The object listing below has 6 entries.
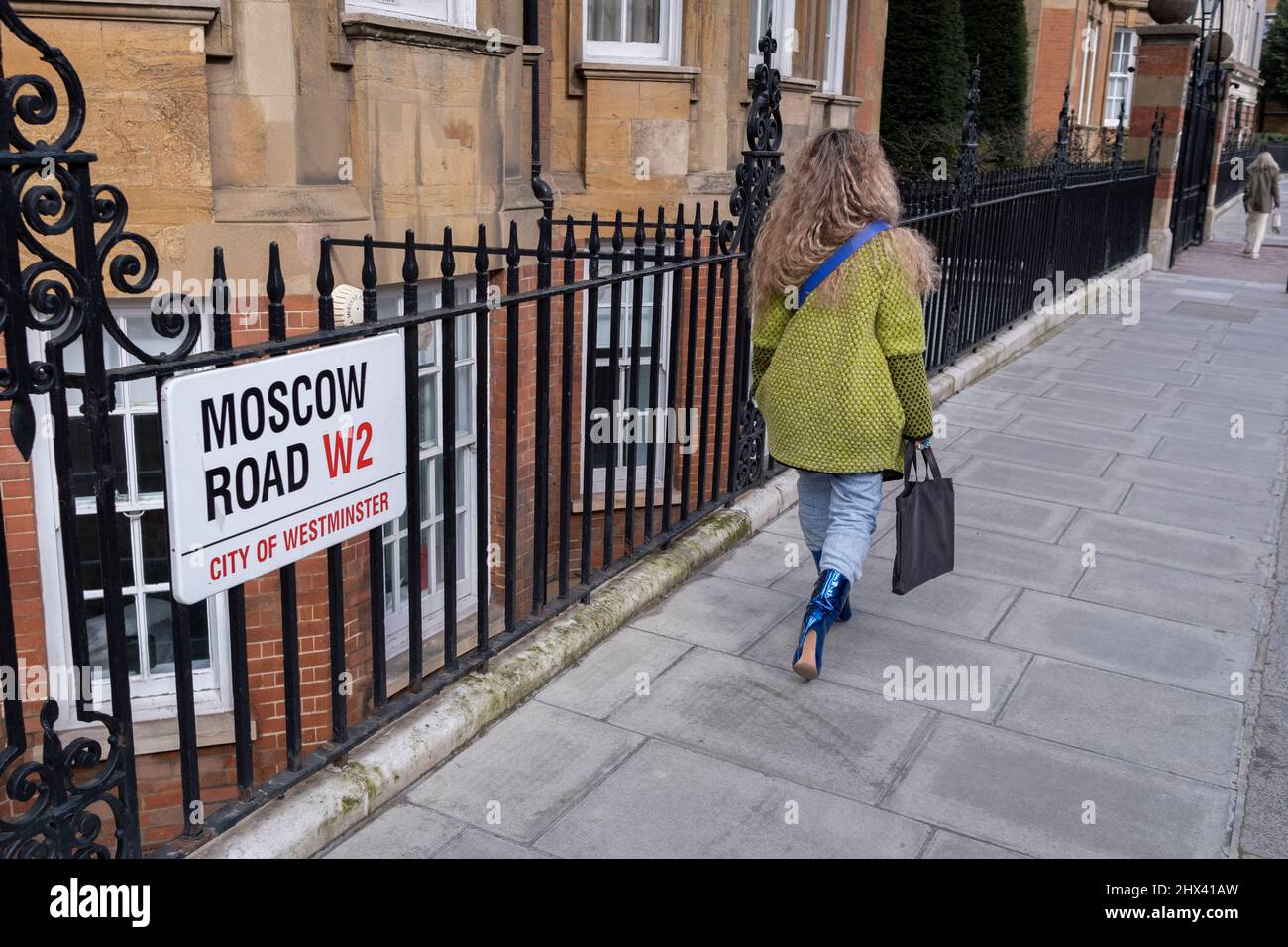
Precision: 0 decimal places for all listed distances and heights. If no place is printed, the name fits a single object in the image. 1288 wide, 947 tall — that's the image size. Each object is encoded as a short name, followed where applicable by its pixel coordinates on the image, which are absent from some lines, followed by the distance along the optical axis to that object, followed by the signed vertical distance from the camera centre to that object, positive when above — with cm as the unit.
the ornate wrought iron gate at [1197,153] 1861 +46
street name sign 268 -75
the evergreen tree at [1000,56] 2491 +244
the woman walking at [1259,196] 1944 -25
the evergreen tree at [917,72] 2047 +169
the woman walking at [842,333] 405 -56
